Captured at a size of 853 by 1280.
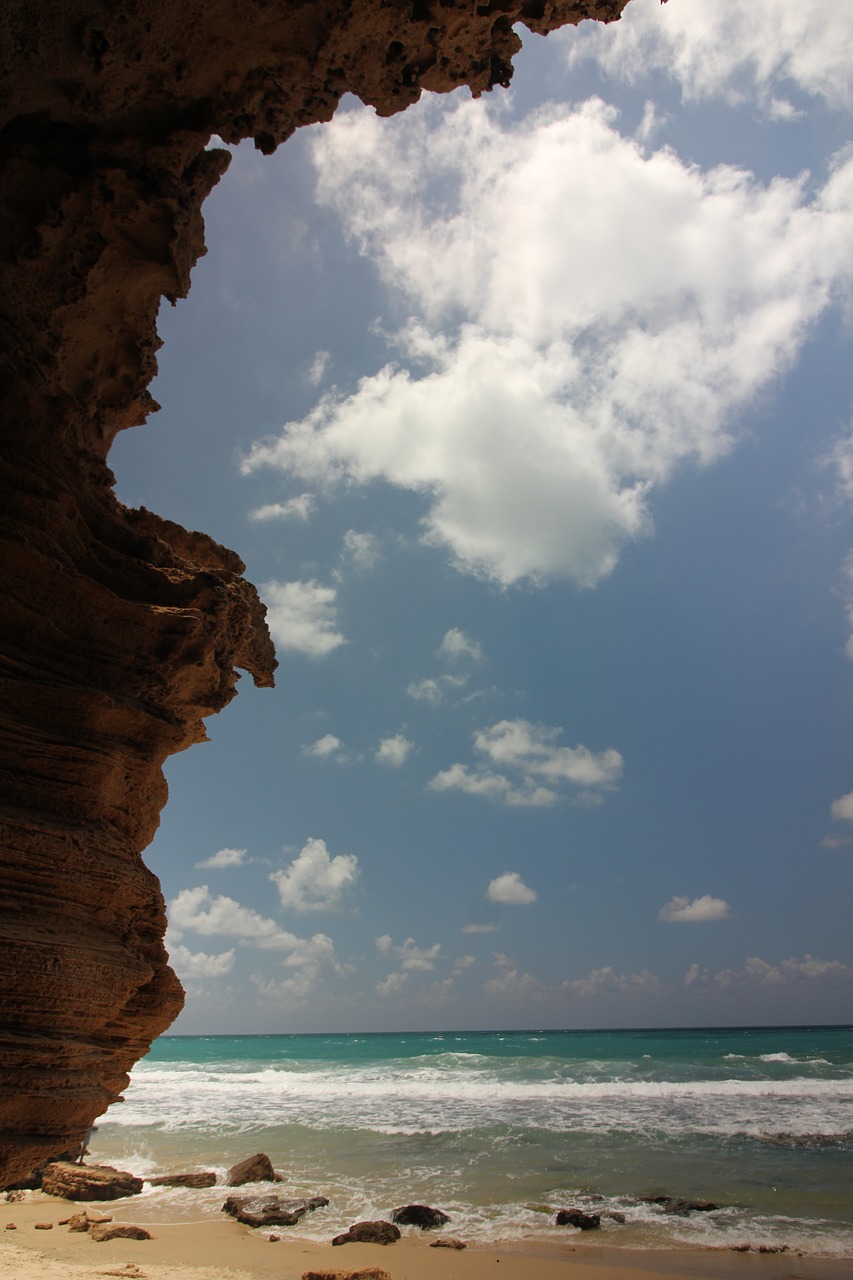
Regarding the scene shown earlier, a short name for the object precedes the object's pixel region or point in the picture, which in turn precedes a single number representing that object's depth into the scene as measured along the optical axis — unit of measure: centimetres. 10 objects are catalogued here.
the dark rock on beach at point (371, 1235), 816
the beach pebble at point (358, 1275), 654
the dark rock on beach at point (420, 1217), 873
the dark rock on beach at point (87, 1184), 1027
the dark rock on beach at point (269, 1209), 895
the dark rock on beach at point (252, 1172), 1099
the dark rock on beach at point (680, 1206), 918
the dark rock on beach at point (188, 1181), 1083
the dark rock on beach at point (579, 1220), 862
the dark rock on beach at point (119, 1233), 834
